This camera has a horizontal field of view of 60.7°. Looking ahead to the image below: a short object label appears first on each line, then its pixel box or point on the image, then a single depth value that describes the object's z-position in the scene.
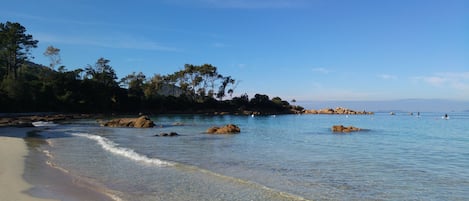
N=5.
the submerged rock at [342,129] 39.69
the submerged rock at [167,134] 33.71
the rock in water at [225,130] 36.59
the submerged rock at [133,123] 45.83
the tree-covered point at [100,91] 76.00
